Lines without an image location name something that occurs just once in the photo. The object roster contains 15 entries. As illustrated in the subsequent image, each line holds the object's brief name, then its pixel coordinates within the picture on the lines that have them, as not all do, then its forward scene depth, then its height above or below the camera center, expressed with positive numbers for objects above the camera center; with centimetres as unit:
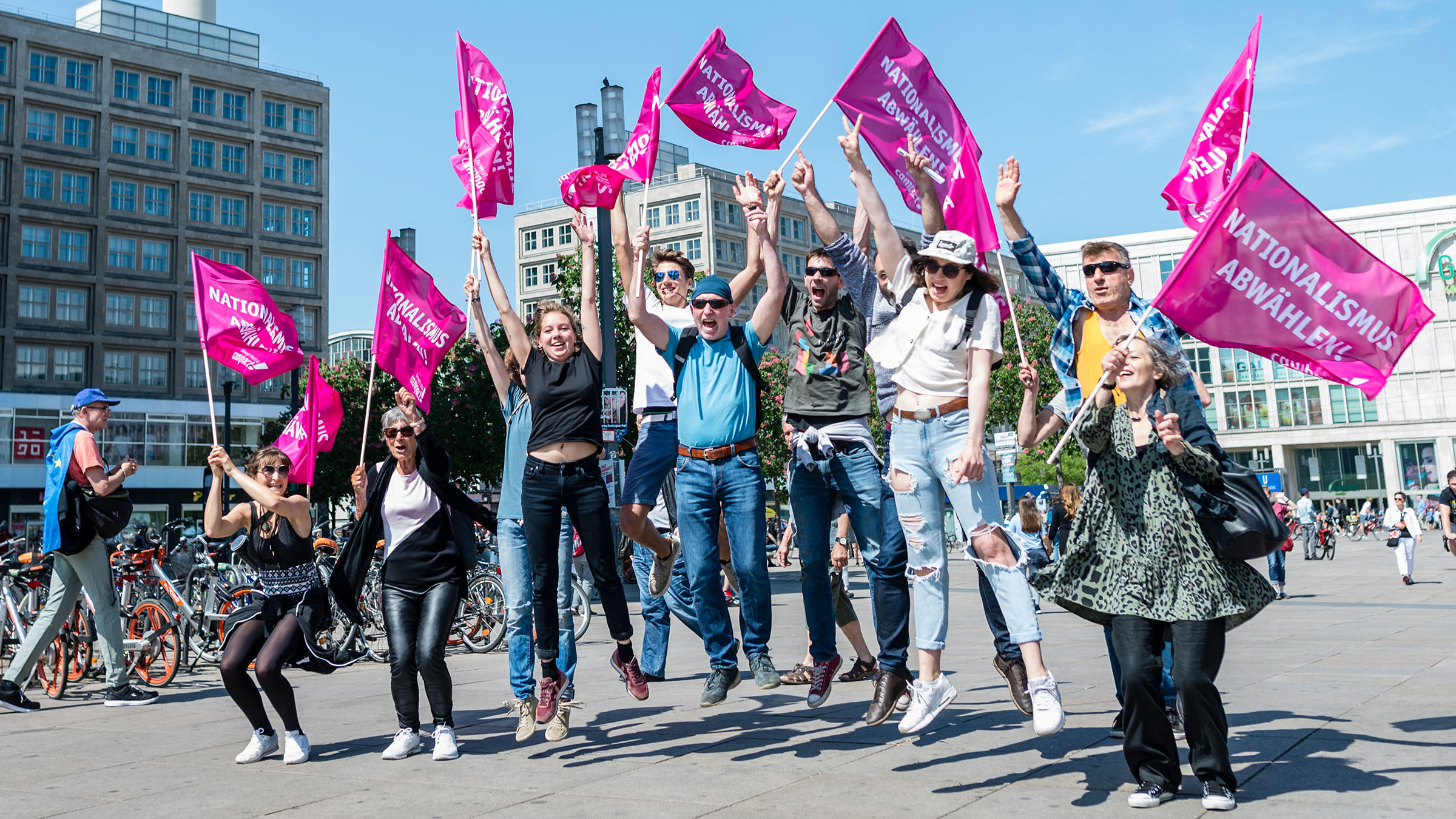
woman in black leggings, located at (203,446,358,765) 624 -26
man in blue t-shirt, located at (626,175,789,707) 605 +33
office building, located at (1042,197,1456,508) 7944 +712
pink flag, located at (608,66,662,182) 819 +266
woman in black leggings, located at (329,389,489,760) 609 -6
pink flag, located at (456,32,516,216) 861 +295
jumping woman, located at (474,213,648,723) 634 +37
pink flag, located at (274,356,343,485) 1135 +125
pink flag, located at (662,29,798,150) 827 +296
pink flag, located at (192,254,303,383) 1049 +201
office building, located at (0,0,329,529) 5456 +1615
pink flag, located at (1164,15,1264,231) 734 +216
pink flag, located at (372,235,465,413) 1138 +210
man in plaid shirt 545 +94
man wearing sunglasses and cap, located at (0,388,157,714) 902 -1
